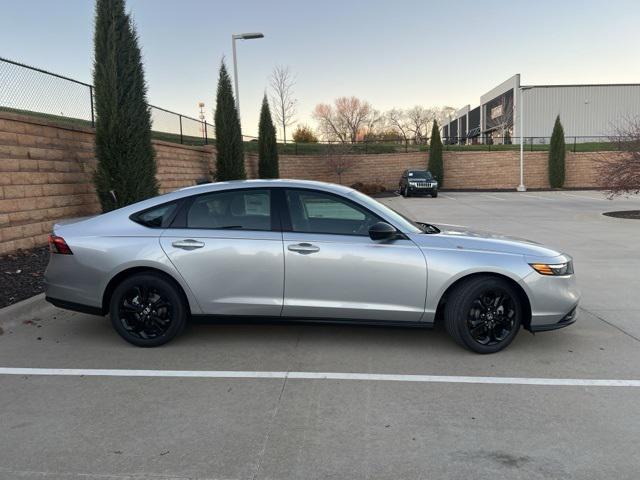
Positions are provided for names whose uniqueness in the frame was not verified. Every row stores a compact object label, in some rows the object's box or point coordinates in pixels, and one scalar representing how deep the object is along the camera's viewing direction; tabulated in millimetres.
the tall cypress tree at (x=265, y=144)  24875
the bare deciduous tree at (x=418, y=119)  88625
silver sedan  4422
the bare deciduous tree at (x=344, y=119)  73438
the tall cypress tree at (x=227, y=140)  19047
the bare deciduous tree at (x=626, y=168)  15789
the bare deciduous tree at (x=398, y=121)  85875
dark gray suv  28844
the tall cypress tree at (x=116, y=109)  10141
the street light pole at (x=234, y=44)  19366
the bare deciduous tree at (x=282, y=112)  43531
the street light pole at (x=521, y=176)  33681
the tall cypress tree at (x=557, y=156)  35594
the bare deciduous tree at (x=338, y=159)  34812
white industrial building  52688
